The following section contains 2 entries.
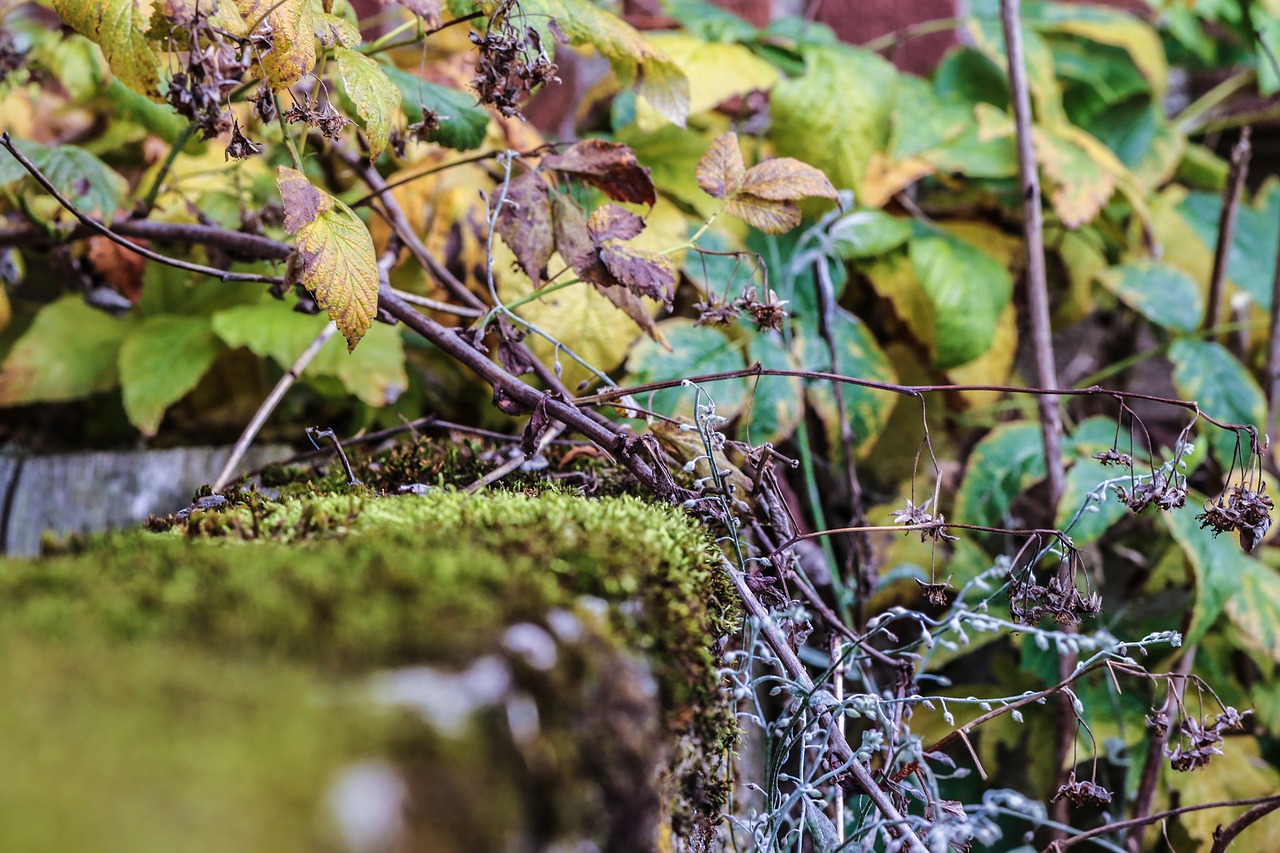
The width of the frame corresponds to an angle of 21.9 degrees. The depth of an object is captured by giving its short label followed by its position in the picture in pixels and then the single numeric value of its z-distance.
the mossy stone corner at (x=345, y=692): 0.91
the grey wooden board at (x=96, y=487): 1.64
